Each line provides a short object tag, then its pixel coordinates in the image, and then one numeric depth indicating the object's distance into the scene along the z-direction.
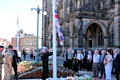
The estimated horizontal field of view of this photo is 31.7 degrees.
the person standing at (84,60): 17.64
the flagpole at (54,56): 9.07
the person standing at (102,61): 13.09
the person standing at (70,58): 17.38
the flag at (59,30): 9.02
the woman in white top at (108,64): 11.18
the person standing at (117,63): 10.68
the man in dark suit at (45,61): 10.70
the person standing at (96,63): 12.98
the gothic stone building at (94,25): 29.27
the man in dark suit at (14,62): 11.40
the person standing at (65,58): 18.37
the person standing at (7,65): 9.47
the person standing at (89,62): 16.17
